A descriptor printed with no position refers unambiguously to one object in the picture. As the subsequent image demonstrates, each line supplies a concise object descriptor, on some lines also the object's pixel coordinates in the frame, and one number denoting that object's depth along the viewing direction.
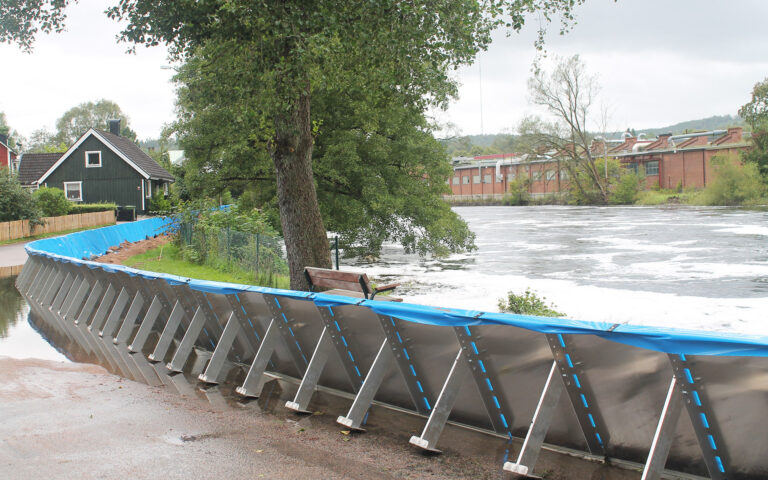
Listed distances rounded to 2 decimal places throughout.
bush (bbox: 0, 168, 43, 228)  34.78
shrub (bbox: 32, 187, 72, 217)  41.44
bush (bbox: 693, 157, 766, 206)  66.88
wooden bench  9.17
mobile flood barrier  4.26
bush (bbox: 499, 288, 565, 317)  11.81
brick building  84.31
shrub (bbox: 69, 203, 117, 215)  46.81
